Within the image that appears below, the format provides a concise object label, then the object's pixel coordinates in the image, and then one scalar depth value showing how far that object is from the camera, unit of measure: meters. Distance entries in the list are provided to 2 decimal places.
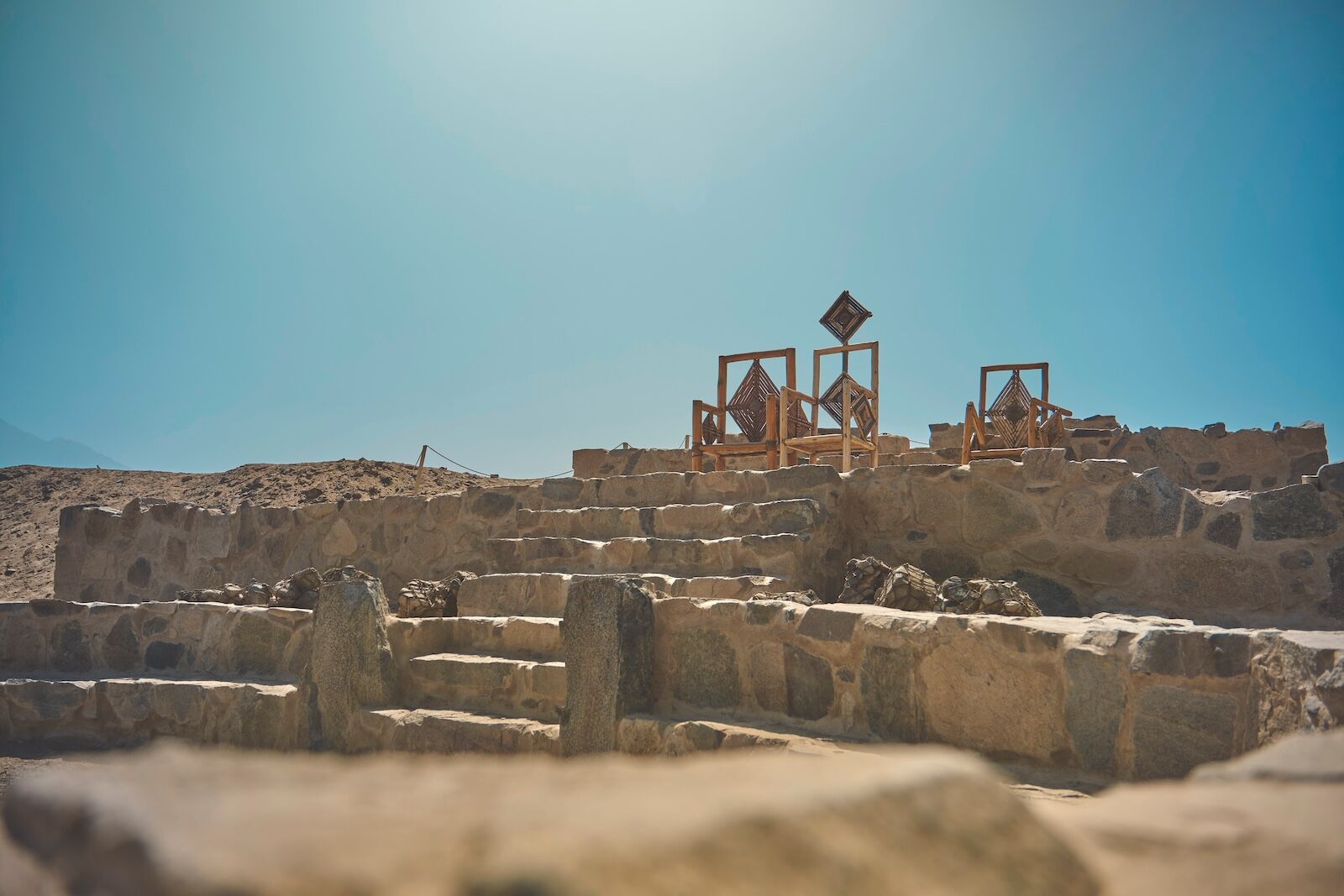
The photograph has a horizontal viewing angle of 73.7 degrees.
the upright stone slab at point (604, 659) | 3.28
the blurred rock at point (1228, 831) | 0.89
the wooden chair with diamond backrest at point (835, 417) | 7.18
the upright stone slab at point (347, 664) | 4.05
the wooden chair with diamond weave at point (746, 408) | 8.01
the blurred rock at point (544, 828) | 0.73
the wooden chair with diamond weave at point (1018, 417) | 9.05
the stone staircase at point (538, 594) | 3.77
